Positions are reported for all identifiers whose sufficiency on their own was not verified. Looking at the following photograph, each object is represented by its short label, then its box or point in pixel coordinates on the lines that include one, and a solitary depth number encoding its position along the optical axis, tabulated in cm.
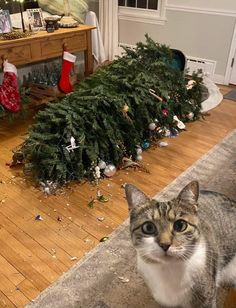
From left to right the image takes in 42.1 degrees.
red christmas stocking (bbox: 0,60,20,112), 266
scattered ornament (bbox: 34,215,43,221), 184
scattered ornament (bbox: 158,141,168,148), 262
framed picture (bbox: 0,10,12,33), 276
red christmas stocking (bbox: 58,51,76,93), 310
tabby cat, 87
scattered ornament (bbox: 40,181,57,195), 205
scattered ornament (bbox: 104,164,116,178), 218
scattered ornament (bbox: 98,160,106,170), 216
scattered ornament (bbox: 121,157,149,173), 231
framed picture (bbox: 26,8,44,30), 307
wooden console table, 272
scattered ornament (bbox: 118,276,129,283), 146
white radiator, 398
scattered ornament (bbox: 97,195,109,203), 199
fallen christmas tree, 206
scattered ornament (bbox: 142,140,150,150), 254
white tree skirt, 331
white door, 382
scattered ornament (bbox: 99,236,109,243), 169
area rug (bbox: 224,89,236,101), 356
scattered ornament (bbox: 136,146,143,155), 237
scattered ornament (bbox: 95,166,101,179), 213
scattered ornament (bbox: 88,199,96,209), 194
